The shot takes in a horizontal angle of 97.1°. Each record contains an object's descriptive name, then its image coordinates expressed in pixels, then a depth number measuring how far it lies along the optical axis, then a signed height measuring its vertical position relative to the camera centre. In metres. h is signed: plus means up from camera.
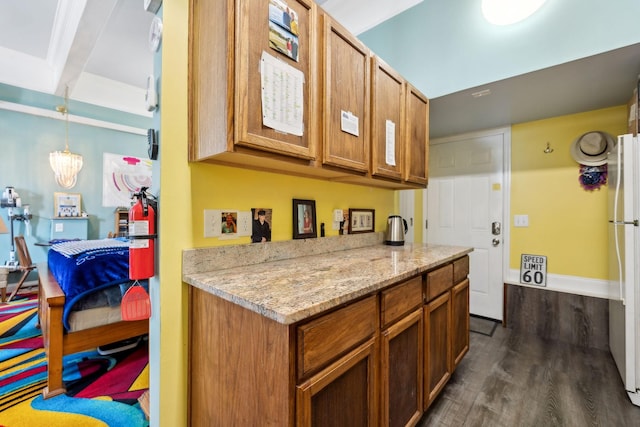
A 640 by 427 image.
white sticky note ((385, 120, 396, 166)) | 1.81 +0.44
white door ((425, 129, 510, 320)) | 3.02 +0.09
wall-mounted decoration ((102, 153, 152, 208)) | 4.42 +0.57
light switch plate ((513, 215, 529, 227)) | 2.88 -0.09
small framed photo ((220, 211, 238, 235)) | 1.31 -0.05
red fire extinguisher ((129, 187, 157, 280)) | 1.11 -0.09
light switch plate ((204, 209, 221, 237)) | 1.25 -0.05
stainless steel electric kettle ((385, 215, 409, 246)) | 2.30 -0.15
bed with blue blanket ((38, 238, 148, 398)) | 1.74 -0.61
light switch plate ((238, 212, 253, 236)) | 1.38 -0.06
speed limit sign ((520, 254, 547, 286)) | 2.77 -0.57
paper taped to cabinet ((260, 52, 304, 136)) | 1.08 +0.47
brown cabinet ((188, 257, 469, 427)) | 0.81 -0.53
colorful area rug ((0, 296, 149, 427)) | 1.54 -1.12
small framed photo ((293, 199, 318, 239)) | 1.65 -0.04
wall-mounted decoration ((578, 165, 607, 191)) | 2.49 +0.32
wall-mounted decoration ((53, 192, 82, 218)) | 4.00 +0.11
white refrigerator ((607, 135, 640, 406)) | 1.74 -0.27
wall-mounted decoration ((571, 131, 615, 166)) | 2.46 +0.58
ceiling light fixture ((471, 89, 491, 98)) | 2.18 +0.93
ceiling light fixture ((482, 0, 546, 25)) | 1.88 +1.39
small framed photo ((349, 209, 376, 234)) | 2.10 -0.07
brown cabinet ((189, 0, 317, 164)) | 0.99 +0.53
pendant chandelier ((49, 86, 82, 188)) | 3.56 +0.59
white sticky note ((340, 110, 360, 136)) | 1.47 +0.48
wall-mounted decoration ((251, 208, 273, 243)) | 1.44 -0.06
